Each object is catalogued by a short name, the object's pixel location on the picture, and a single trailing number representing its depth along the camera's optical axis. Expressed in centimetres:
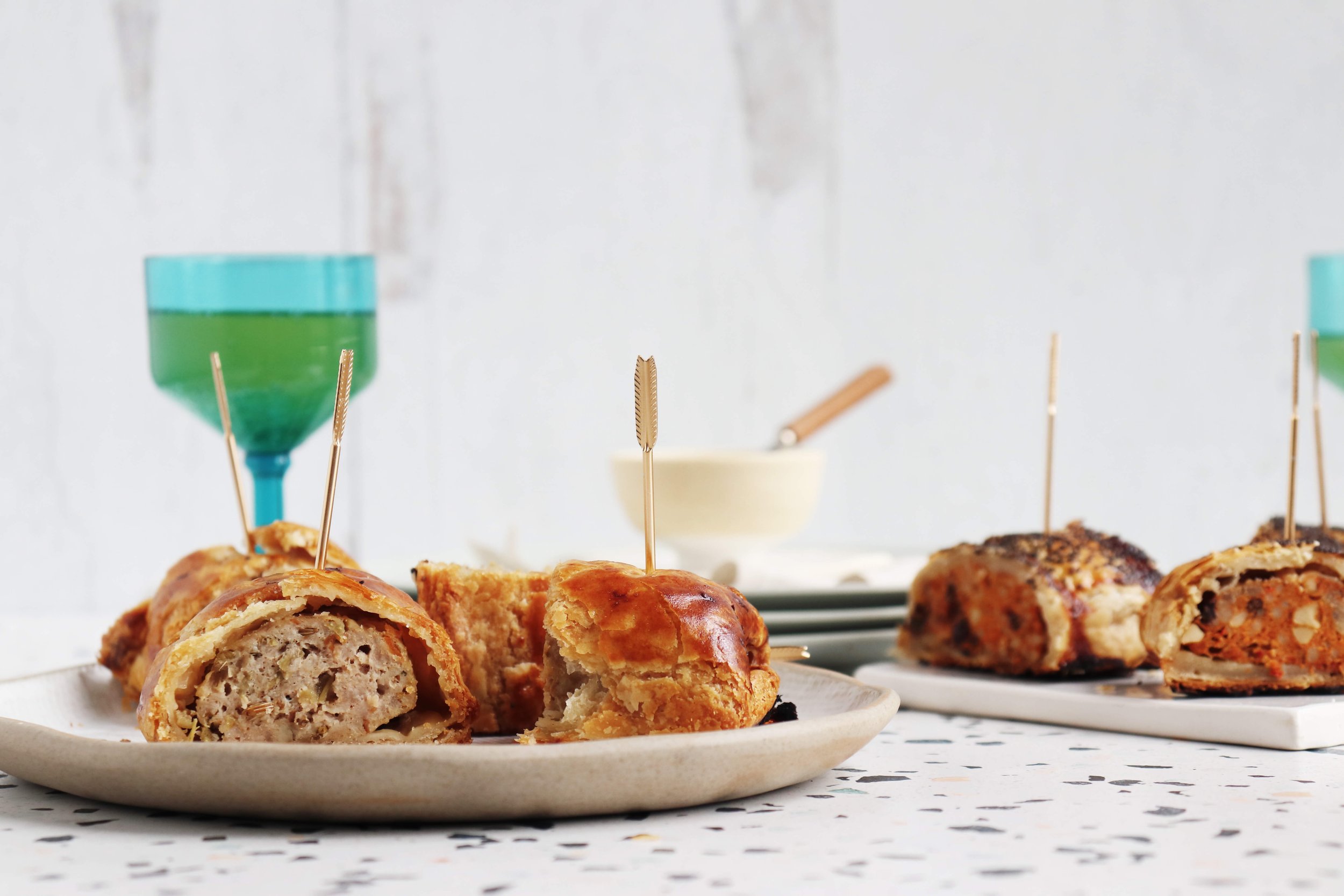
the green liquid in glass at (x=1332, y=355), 112
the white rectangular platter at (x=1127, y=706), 91
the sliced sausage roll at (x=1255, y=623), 94
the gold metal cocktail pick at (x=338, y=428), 90
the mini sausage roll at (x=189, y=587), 96
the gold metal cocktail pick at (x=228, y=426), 98
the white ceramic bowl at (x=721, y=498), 119
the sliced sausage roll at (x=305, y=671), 86
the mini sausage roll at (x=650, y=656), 87
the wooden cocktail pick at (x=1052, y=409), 103
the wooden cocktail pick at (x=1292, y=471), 97
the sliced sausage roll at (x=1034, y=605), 98
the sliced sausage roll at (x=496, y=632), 94
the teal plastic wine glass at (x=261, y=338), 106
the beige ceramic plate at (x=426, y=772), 81
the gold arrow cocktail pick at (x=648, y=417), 90
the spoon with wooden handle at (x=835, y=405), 126
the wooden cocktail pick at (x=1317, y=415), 102
